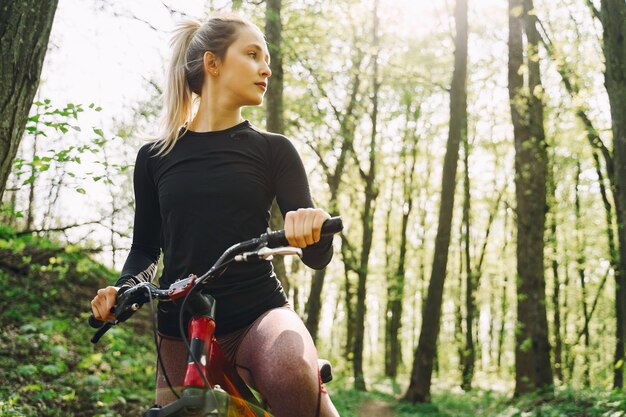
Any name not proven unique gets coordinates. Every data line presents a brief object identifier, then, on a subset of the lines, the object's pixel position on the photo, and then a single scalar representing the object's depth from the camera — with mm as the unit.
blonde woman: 1983
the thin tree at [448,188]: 13484
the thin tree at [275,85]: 8922
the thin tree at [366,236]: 20156
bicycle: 1726
